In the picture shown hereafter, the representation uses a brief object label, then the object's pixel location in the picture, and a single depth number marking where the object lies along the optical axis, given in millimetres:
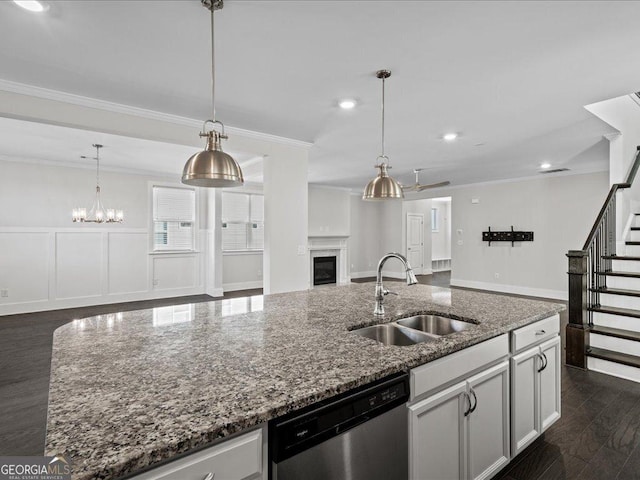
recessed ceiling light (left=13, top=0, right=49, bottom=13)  1856
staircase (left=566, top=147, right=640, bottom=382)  3391
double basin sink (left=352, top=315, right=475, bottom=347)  1989
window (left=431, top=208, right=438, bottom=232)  12336
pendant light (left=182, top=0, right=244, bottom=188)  1784
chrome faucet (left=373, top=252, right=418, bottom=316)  2020
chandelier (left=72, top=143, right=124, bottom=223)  5688
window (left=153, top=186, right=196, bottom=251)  7312
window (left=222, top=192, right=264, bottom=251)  7938
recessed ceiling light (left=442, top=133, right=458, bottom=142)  4398
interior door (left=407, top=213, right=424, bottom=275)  10461
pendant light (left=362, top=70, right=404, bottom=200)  2723
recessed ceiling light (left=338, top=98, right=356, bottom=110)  3246
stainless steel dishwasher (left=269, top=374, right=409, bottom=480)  1043
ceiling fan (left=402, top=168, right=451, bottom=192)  5369
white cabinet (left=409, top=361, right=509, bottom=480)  1468
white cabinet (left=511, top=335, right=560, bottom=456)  1954
